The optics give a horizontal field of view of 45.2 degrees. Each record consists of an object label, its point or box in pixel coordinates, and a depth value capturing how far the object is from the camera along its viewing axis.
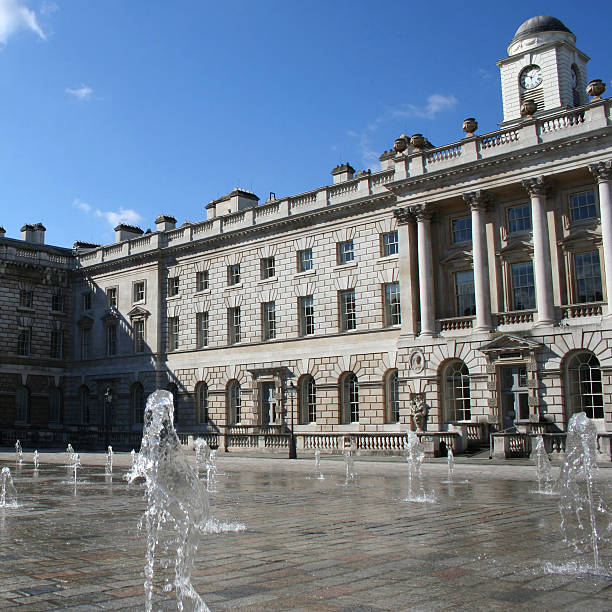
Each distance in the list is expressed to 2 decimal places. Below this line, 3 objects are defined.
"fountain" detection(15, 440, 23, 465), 30.90
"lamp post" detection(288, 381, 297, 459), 32.12
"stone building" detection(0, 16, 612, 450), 31.64
